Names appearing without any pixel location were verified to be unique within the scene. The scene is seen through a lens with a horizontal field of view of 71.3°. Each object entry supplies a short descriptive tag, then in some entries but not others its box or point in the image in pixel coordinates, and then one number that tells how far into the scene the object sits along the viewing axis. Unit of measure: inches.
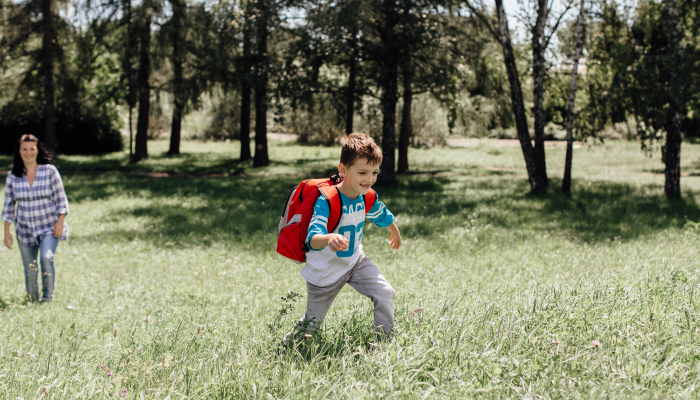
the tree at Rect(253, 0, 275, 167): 668.7
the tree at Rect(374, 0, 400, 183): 639.8
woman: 232.7
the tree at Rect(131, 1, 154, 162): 879.1
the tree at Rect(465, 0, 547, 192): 569.6
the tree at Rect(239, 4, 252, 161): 697.0
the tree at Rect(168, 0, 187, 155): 878.4
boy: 126.3
